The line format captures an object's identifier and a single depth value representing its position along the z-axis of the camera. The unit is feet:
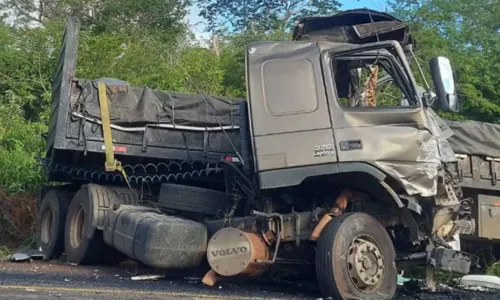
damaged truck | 23.77
